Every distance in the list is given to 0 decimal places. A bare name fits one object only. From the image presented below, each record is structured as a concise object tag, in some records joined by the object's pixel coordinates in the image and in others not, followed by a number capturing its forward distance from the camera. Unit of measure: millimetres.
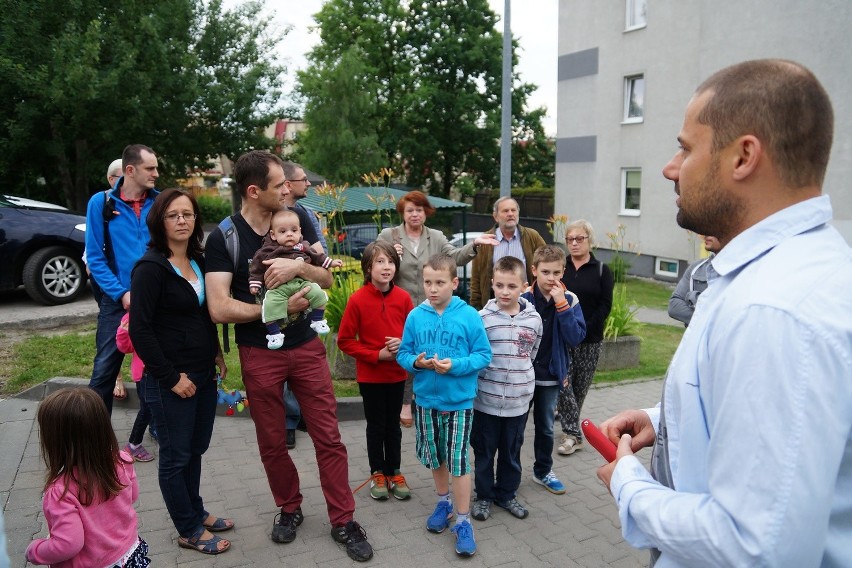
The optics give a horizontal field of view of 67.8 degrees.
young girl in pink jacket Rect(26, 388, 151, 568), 2561
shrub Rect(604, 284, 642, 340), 7840
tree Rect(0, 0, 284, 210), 15102
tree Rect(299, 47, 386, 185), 25547
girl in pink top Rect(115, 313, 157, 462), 4113
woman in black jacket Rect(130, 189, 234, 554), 3385
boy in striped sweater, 4145
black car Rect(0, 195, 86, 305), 8711
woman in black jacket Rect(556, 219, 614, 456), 5148
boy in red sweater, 4406
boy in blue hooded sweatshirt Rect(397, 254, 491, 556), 3891
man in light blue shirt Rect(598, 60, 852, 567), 1109
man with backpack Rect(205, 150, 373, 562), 3562
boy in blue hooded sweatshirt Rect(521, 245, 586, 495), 4492
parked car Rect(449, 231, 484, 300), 8702
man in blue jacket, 4371
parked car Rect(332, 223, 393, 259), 7535
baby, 3479
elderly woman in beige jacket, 5609
